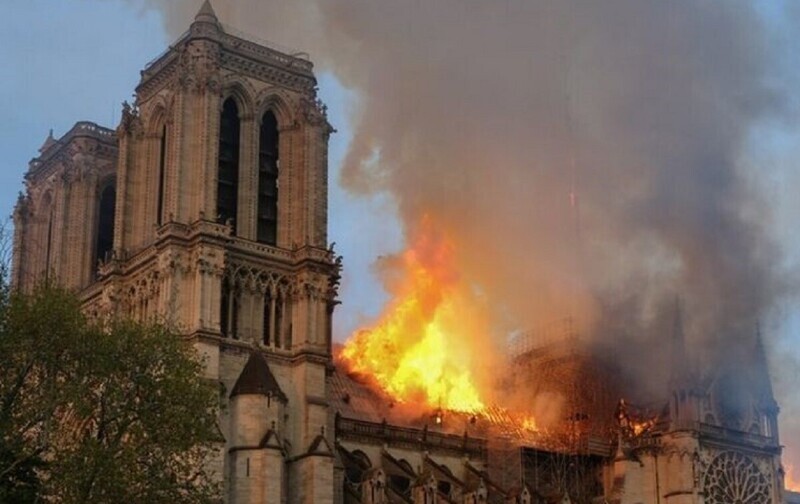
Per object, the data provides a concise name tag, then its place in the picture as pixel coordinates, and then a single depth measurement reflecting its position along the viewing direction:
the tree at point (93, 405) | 45.12
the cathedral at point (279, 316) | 66.31
